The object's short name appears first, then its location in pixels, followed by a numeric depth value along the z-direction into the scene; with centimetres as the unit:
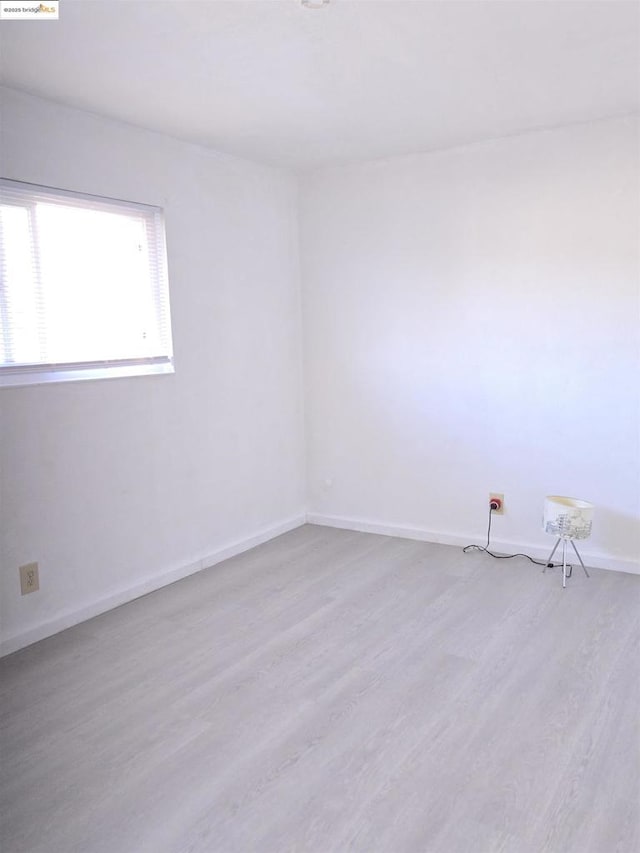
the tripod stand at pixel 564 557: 339
